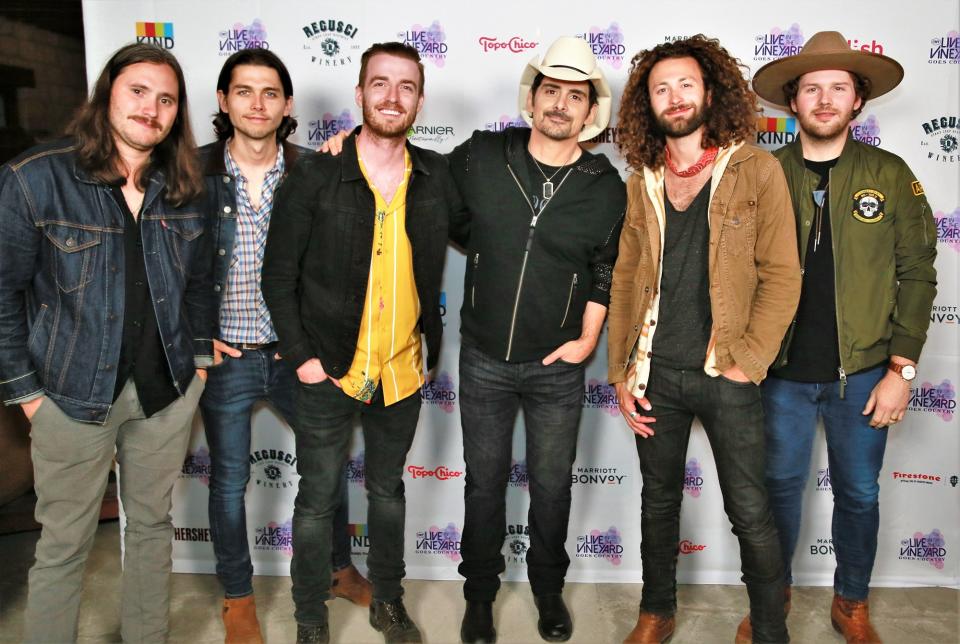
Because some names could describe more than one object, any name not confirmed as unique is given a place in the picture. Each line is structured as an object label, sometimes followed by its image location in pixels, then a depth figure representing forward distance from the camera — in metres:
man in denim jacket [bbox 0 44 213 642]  2.04
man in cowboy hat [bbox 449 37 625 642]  2.45
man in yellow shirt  2.33
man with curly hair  2.28
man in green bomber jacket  2.46
